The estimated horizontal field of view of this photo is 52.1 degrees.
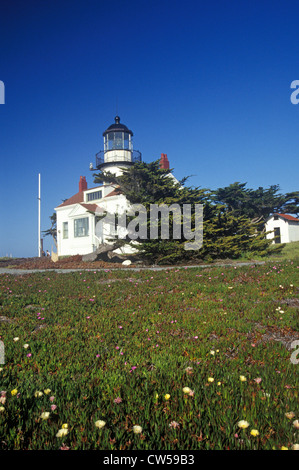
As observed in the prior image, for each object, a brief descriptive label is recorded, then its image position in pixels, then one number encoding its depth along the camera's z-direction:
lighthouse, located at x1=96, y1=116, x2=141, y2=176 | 29.39
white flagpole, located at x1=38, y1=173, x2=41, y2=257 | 33.99
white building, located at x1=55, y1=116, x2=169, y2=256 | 27.39
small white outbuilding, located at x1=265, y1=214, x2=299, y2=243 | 38.59
